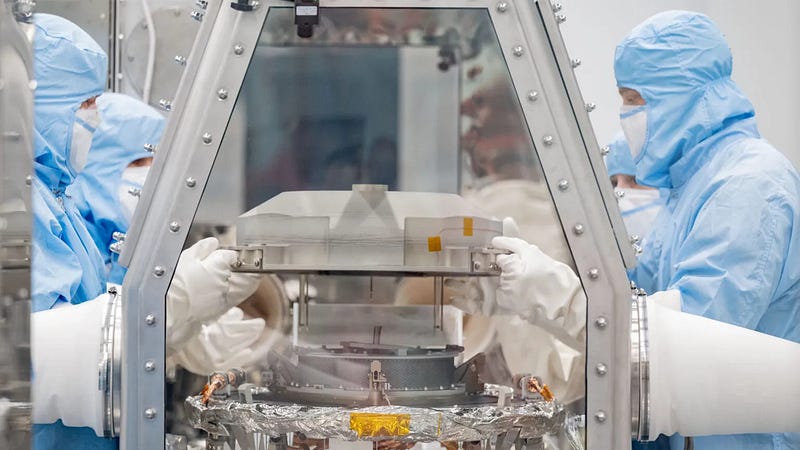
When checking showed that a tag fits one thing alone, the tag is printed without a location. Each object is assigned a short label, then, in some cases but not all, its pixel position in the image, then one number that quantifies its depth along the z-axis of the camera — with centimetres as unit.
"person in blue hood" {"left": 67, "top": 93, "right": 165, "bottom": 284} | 858
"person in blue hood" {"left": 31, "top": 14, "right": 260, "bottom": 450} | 596
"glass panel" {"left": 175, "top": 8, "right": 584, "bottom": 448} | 597
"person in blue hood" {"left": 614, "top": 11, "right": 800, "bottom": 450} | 684
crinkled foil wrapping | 590
